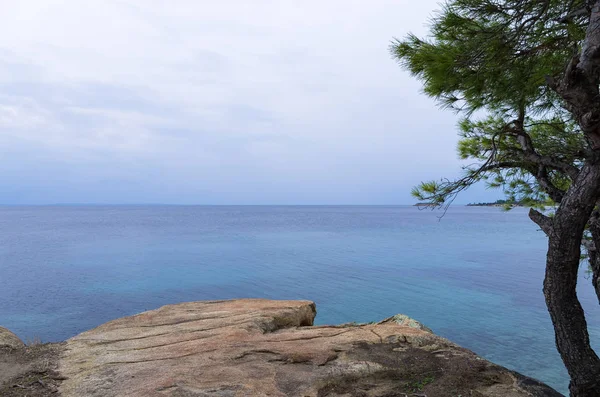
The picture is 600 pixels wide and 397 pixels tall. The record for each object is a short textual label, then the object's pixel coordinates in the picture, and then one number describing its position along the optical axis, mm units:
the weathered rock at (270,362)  5066
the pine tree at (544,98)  4312
